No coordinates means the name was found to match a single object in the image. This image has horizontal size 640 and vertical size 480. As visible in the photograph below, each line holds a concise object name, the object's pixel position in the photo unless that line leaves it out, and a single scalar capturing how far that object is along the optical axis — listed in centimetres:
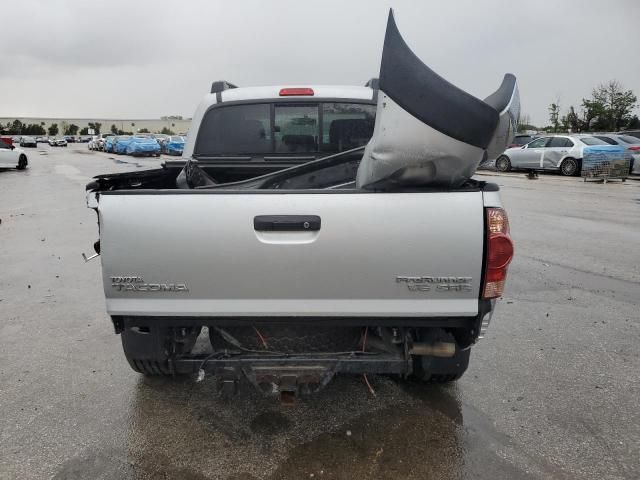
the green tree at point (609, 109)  4457
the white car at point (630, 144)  1872
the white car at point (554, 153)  1967
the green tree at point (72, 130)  13700
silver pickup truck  245
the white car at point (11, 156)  2386
